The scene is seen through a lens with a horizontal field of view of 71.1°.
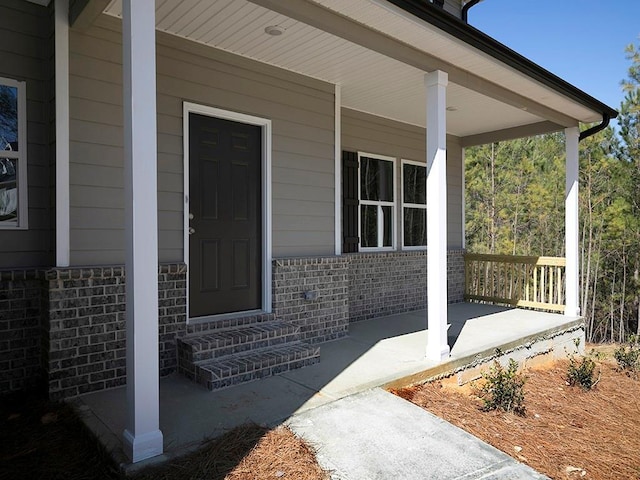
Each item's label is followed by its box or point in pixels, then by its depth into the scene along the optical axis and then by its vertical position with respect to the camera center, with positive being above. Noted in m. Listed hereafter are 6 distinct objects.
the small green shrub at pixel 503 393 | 3.55 -1.27
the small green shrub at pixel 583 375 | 4.50 -1.41
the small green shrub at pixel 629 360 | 5.25 -1.47
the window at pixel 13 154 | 3.26 +0.61
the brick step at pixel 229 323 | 3.85 -0.78
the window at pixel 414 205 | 6.84 +0.50
